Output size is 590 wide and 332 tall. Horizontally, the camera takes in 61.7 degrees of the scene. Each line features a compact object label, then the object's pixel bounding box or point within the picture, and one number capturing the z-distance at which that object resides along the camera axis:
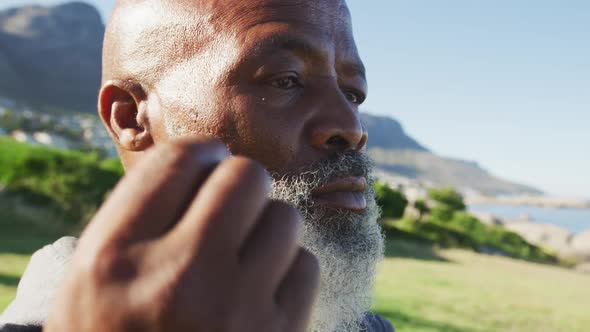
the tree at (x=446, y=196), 26.44
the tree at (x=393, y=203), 20.84
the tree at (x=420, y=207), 25.05
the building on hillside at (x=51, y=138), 46.84
